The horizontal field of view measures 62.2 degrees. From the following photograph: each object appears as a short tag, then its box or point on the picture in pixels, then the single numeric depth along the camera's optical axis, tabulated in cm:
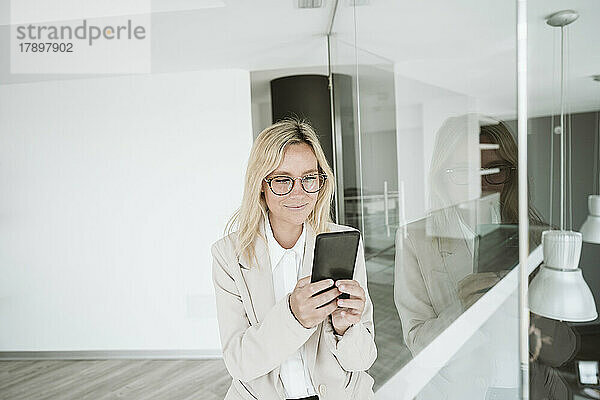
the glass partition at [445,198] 72
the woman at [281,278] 112
